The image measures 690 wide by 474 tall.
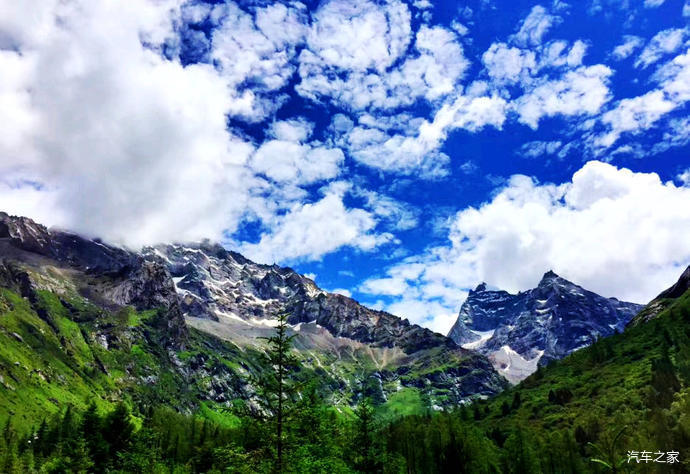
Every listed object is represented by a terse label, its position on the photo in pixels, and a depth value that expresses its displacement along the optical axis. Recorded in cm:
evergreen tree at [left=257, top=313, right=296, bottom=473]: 3042
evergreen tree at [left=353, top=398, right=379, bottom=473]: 5472
